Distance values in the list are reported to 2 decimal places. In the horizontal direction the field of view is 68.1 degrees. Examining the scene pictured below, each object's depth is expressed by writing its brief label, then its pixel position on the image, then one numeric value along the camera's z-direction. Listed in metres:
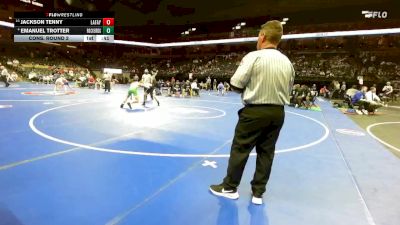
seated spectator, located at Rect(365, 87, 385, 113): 14.68
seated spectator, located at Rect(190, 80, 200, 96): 21.91
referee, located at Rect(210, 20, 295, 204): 3.58
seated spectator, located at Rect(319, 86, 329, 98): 25.75
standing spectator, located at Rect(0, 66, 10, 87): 23.01
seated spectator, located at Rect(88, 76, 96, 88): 27.22
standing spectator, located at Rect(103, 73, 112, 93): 22.98
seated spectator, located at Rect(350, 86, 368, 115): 14.78
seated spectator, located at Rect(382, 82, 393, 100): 21.30
